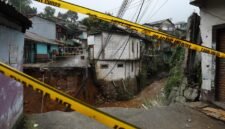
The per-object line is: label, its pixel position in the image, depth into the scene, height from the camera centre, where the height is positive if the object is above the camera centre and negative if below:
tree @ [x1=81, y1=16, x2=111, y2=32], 18.04 +4.70
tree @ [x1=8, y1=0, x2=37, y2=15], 26.97 +10.08
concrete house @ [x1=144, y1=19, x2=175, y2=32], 24.61 +6.16
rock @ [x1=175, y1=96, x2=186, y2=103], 6.10 -1.58
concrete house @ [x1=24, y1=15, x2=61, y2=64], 16.94 +2.09
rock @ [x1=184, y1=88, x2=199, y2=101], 5.94 -1.32
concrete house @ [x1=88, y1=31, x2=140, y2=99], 14.83 +0.16
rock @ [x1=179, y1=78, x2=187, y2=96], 6.29 -1.09
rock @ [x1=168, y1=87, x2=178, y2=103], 6.61 -1.51
